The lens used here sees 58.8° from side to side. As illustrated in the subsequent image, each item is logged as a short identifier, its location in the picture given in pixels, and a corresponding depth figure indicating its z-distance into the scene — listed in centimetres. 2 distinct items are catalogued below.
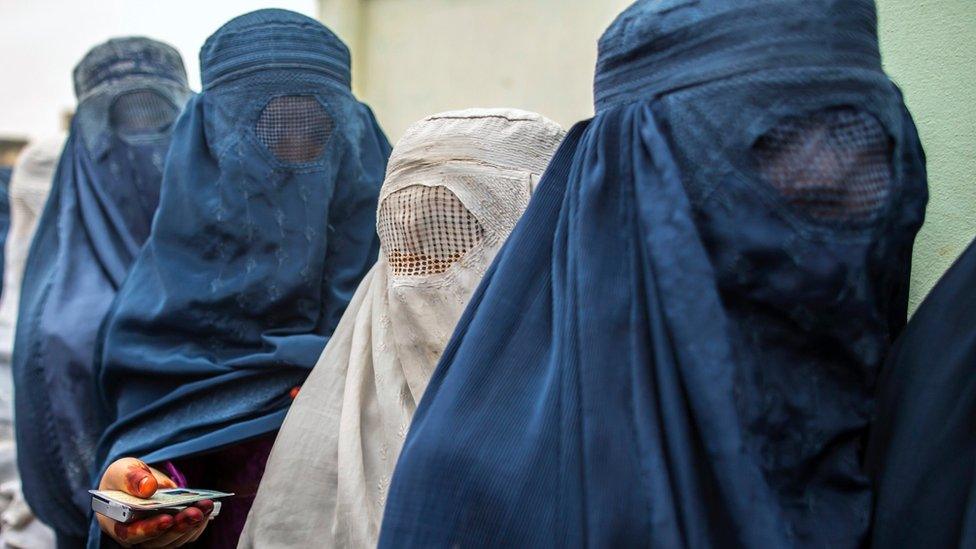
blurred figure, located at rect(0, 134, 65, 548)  274
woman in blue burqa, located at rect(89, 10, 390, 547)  197
